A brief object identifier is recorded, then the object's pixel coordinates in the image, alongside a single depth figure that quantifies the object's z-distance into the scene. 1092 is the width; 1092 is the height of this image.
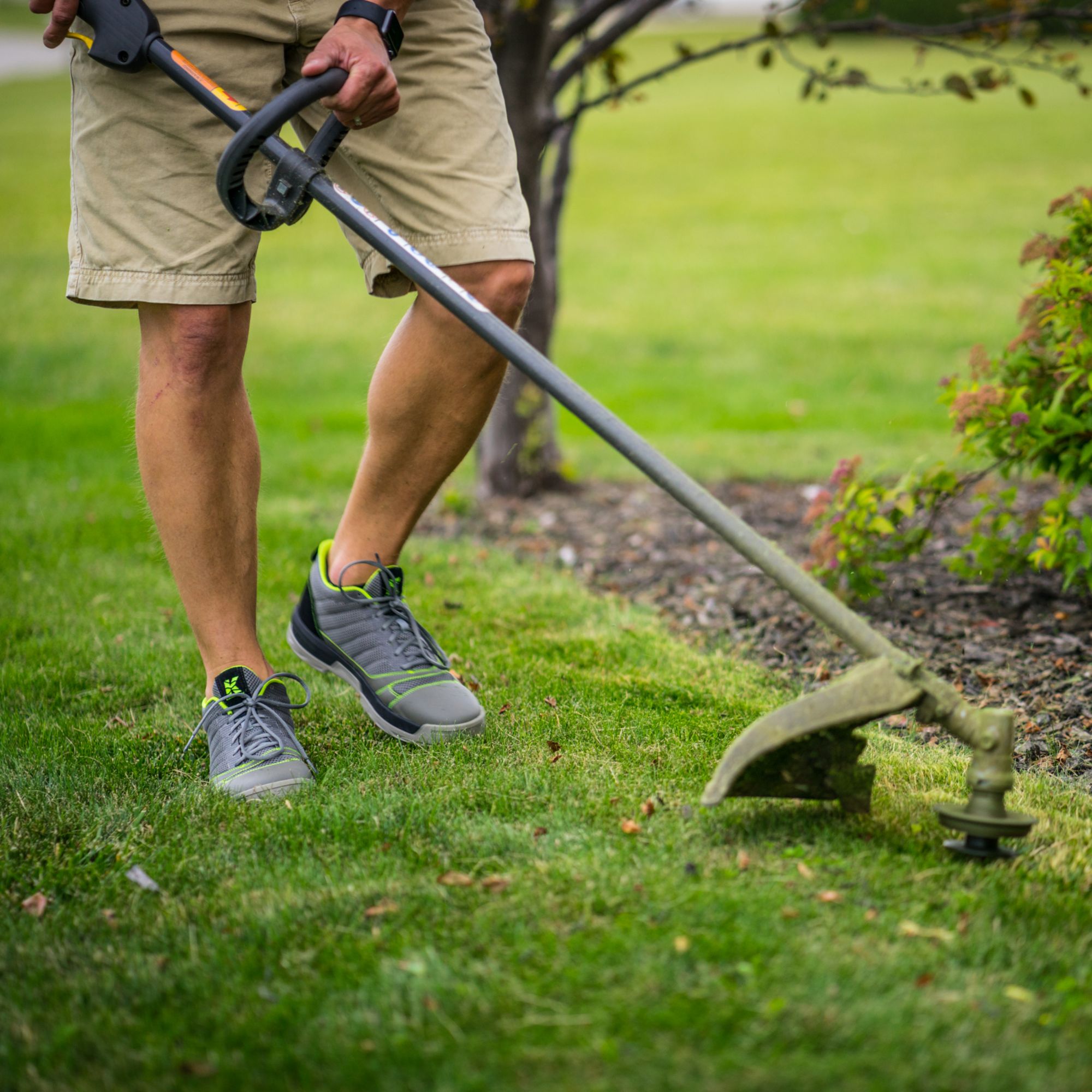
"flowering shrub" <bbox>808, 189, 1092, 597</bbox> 4.17
